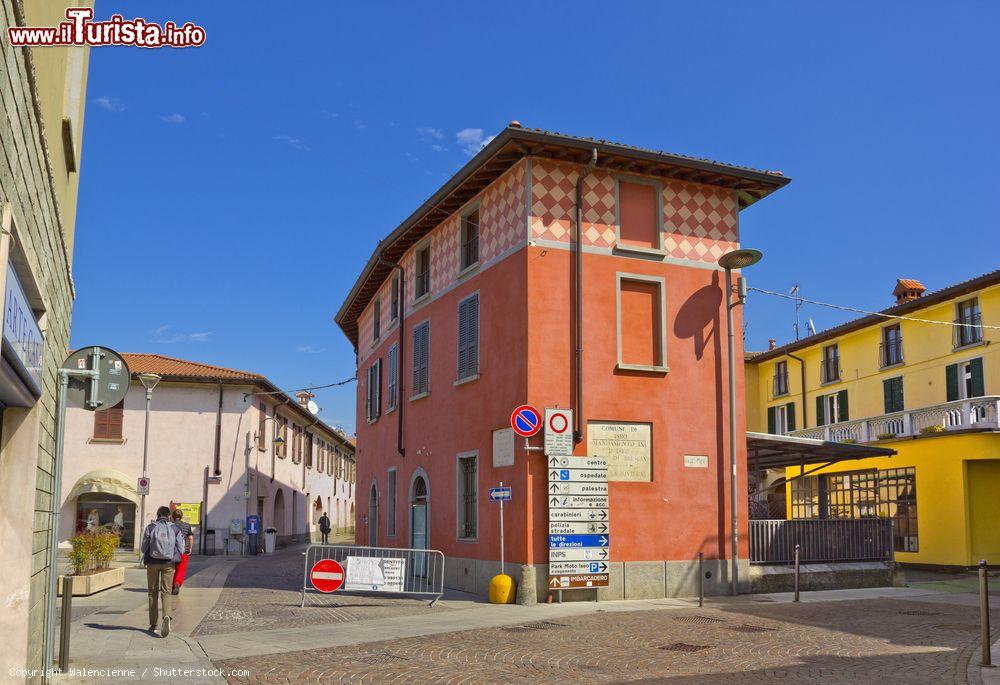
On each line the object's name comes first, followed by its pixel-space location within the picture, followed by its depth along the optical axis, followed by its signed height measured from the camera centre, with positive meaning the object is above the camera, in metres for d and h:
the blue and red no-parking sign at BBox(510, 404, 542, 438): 15.98 +0.70
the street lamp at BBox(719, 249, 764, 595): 17.62 +2.04
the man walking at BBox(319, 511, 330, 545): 41.19 -2.77
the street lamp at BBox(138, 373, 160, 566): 27.20 +2.39
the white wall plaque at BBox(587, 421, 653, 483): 17.06 +0.26
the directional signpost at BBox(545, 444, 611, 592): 16.14 -1.04
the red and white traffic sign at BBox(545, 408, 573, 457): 16.38 +0.53
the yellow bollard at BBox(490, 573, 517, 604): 16.03 -2.20
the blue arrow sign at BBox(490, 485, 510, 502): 16.25 -0.55
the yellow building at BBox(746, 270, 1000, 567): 25.66 +1.34
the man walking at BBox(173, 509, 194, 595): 13.25 -1.21
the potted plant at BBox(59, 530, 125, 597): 17.41 -1.92
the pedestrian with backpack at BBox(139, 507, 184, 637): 11.98 -1.24
